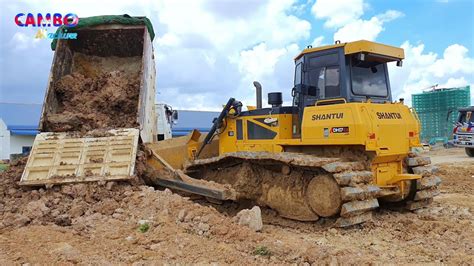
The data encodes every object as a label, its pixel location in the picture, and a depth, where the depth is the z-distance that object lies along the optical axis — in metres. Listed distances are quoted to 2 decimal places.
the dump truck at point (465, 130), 18.15
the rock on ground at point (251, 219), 5.20
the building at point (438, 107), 25.58
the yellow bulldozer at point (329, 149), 5.72
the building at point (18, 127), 20.91
